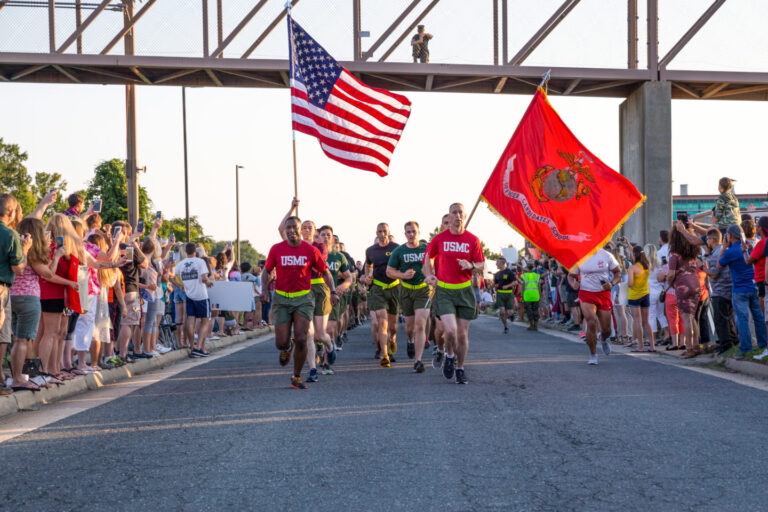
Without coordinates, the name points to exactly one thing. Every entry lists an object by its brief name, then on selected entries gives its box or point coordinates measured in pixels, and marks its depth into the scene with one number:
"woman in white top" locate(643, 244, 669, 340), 16.02
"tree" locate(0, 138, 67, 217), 70.50
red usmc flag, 11.82
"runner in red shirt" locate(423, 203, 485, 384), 10.58
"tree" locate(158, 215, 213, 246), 88.62
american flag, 14.34
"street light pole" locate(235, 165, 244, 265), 56.22
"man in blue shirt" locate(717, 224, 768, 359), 11.85
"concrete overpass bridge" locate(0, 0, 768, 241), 22.67
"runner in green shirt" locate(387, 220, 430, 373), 12.45
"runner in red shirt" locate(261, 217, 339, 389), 10.22
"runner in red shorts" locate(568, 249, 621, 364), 13.18
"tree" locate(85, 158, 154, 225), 60.44
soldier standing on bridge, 23.64
